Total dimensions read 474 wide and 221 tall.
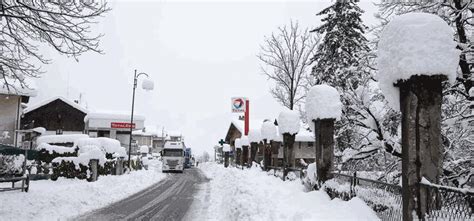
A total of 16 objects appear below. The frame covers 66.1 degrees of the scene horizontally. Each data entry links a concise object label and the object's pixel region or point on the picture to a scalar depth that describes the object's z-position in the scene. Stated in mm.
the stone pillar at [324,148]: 9961
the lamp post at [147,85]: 27094
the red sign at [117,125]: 40000
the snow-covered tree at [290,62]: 33406
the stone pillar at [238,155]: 38656
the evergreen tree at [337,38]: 26469
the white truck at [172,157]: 40969
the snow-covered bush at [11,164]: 13078
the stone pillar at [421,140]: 5059
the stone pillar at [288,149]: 16812
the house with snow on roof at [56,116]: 42500
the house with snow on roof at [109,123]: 38969
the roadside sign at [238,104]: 42566
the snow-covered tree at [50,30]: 9750
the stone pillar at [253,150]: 28680
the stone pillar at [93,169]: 19766
